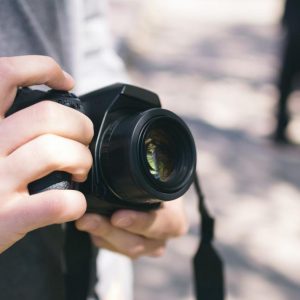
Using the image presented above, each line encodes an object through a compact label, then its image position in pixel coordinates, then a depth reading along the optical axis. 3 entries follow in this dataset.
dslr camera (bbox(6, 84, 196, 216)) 0.49
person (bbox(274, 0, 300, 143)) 2.41
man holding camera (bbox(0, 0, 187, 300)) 0.43
